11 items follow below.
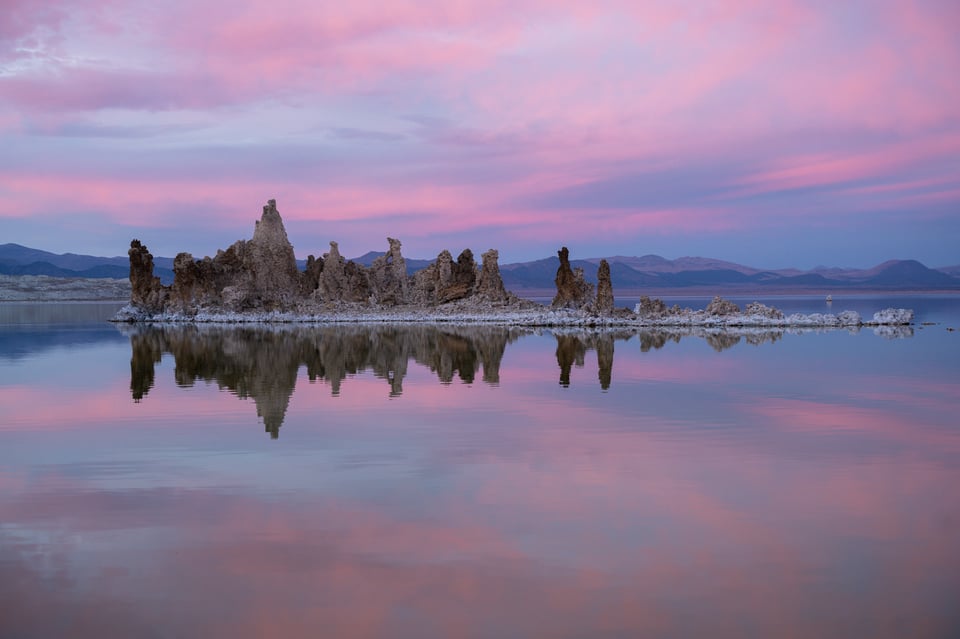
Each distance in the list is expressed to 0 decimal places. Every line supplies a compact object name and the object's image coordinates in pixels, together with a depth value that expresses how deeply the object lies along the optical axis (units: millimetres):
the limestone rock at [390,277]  66438
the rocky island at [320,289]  59250
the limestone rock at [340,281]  65688
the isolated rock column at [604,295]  53781
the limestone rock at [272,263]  64000
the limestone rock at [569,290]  58969
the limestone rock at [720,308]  51853
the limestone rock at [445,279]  64350
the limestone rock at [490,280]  62844
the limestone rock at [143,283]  64625
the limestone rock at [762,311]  50391
